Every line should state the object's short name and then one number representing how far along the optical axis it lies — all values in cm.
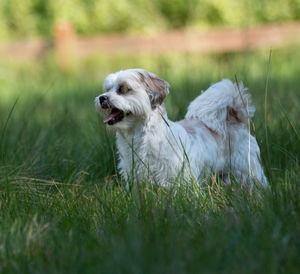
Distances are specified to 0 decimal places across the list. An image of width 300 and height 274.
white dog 704
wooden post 2491
